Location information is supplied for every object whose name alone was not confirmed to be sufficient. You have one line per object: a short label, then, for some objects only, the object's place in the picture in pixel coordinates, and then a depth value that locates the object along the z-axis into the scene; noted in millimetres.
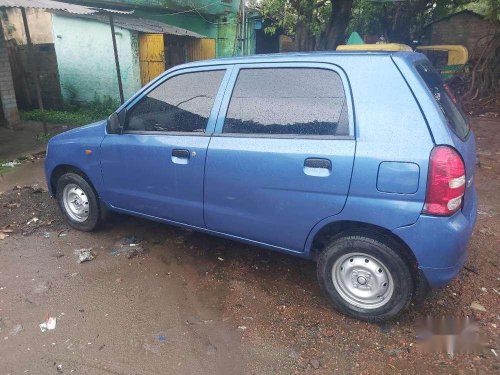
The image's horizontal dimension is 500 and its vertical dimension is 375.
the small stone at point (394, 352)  2543
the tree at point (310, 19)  10430
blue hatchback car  2414
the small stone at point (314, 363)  2460
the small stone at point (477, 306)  2955
